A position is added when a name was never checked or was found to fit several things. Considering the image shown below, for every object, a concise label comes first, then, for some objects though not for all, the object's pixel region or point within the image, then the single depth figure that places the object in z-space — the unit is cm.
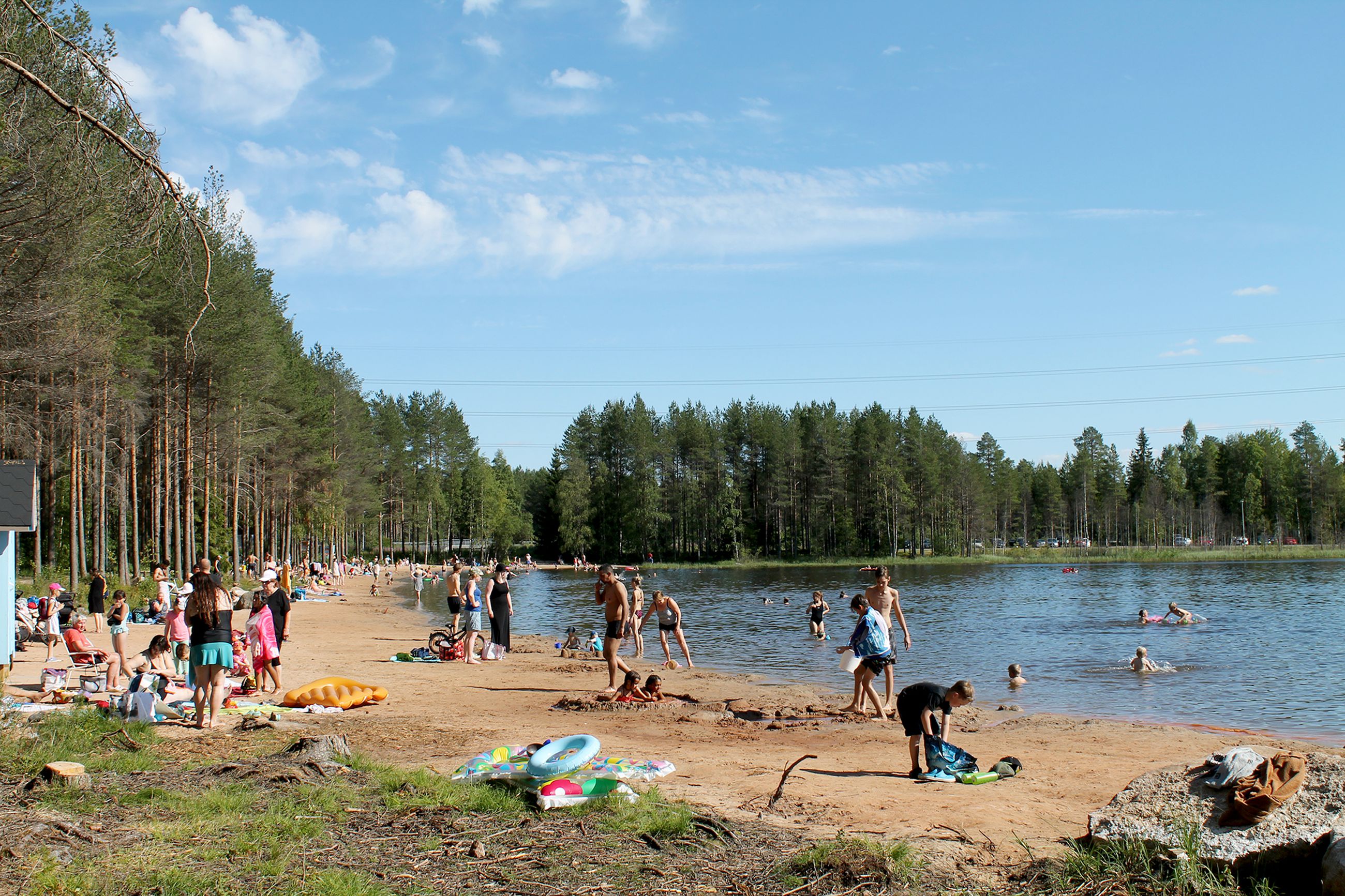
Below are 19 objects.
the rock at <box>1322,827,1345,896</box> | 509
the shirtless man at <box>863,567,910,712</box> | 1305
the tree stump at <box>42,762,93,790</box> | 666
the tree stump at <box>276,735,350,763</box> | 805
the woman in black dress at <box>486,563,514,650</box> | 1850
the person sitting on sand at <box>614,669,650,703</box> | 1363
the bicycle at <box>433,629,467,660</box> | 1861
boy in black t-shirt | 897
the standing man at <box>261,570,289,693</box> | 1397
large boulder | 547
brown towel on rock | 561
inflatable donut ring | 745
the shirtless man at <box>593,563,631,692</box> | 1360
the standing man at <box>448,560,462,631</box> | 1941
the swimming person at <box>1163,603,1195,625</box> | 2858
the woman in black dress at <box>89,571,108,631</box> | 1992
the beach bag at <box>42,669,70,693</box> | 1229
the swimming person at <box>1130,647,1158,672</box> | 1891
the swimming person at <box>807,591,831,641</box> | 2600
